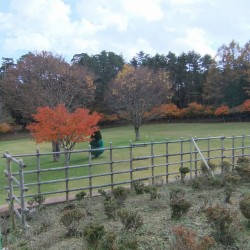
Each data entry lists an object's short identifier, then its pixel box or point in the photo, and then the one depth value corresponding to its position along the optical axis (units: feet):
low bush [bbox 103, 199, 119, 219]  20.21
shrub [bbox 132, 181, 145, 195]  27.73
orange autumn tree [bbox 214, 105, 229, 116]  173.17
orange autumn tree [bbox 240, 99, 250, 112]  159.13
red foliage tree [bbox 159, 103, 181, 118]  182.85
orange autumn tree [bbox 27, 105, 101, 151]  55.31
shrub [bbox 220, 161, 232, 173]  36.20
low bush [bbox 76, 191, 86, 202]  25.84
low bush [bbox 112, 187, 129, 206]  23.49
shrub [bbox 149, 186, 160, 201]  24.54
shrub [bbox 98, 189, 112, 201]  24.41
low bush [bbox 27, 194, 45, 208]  23.70
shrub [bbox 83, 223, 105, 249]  14.49
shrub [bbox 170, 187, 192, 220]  18.74
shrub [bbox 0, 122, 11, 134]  156.80
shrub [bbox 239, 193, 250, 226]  17.15
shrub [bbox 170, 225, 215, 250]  12.08
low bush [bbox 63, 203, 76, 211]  22.28
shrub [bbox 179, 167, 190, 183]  32.63
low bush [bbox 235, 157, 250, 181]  30.63
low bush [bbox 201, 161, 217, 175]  34.63
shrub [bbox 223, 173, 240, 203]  27.75
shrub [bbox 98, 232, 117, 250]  13.67
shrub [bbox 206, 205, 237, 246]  14.75
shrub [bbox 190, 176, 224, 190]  28.63
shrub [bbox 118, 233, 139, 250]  13.56
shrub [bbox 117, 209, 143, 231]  16.39
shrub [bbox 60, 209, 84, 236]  17.07
